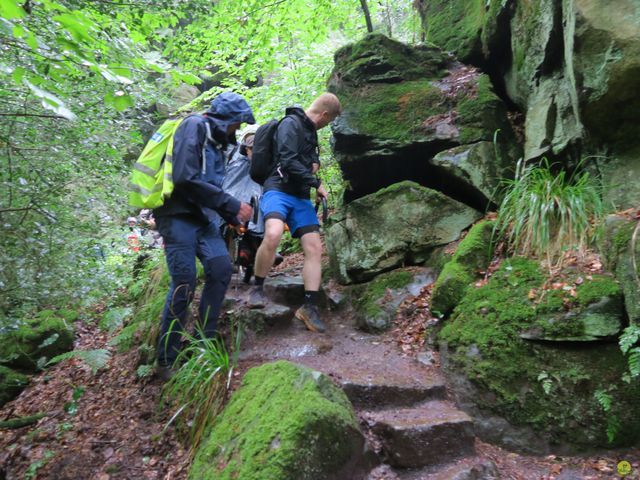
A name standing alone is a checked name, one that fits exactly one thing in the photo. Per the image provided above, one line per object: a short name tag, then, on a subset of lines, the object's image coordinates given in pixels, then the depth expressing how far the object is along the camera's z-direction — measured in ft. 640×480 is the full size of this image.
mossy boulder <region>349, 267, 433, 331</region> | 15.58
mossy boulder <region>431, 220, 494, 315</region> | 13.56
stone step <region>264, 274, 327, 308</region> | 16.47
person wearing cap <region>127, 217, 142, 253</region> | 31.46
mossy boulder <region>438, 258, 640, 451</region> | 9.92
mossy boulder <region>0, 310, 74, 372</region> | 17.53
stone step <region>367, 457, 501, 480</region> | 9.00
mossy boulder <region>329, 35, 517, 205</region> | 18.33
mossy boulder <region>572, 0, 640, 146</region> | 11.62
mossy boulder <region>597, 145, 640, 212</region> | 12.48
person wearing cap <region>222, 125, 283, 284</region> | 17.13
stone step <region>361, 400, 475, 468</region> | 9.46
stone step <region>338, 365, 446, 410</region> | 11.03
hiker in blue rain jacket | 11.69
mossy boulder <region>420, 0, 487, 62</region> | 21.74
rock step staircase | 9.42
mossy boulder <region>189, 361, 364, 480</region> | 7.84
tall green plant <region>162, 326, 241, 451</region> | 10.77
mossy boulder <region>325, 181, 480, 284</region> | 17.11
